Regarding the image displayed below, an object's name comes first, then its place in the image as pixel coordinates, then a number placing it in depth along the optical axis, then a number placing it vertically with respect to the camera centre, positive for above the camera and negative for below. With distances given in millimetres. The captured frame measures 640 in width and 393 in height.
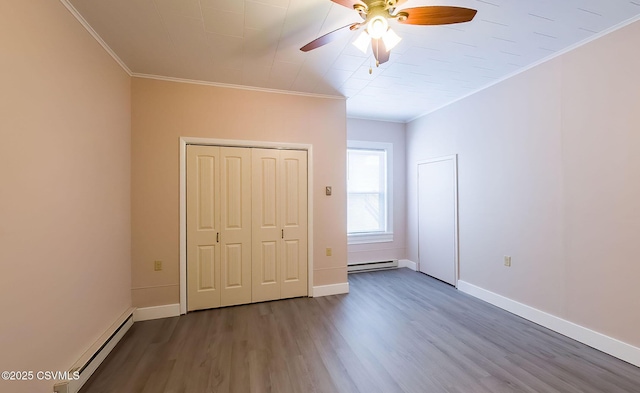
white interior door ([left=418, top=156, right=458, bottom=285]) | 3982 -375
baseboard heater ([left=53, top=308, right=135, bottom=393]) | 1769 -1294
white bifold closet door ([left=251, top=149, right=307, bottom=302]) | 3416 -368
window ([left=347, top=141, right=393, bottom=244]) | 4836 +101
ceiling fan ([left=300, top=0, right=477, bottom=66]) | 1511 +1137
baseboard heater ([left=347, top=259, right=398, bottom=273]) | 4668 -1311
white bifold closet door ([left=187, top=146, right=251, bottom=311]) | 3168 -366
